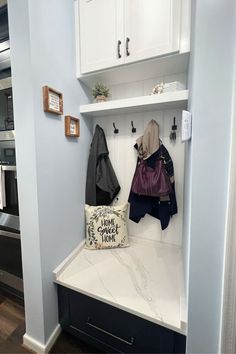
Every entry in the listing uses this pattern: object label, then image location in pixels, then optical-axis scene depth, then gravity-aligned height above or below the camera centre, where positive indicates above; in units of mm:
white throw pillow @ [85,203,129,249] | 1507 -588
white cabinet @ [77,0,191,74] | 1091 +826
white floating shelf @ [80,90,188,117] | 1179 +378
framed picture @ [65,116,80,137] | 1252 +217
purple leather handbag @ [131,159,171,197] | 1362 -185
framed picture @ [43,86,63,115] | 1040 +337
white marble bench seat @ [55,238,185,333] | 980 -801
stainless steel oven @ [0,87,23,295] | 1312 -277
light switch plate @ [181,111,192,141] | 804 +144
